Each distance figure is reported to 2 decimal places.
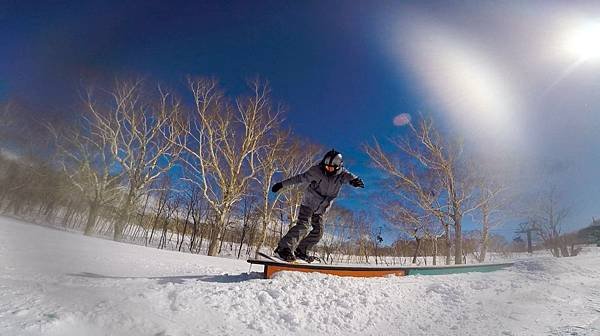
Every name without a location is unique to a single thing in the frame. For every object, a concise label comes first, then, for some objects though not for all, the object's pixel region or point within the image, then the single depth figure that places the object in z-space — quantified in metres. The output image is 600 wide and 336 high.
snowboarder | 2.92
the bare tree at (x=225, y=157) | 9.62
